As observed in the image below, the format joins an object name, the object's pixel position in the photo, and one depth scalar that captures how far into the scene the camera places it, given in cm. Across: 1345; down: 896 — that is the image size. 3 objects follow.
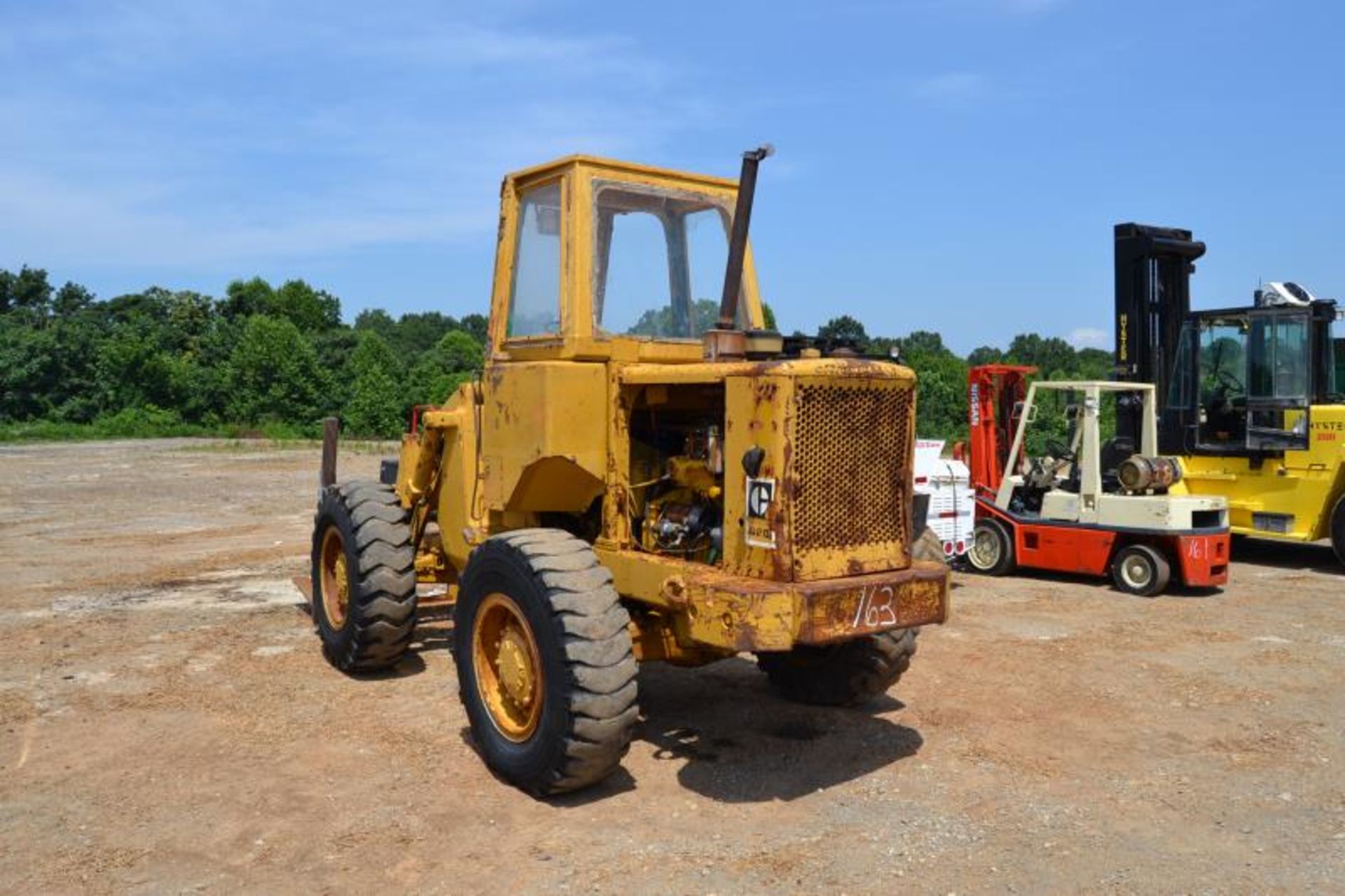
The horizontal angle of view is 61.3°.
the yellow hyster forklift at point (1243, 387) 1232
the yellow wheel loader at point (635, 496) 483
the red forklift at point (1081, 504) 1091
